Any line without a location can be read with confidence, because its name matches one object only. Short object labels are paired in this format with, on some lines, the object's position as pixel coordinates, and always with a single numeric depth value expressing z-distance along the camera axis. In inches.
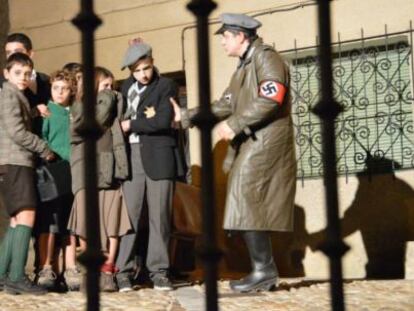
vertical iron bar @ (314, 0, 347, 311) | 108.5
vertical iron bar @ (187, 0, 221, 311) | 111.1
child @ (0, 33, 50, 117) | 376.3
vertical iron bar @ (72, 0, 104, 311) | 112.4
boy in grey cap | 372.8
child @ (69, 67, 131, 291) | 369.5
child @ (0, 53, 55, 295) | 356.4
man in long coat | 349.9
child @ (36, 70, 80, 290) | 373.5
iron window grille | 480.5
